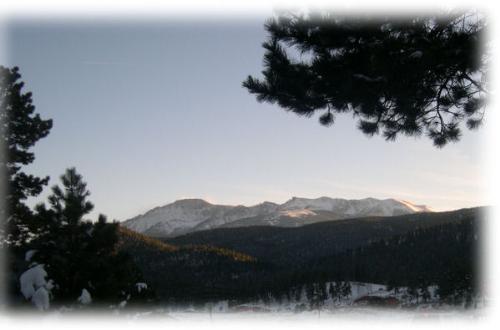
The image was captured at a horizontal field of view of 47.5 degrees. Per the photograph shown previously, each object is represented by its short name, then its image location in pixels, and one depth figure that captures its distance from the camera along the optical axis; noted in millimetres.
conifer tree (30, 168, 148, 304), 17250
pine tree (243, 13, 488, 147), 10922
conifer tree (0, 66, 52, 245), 20312
